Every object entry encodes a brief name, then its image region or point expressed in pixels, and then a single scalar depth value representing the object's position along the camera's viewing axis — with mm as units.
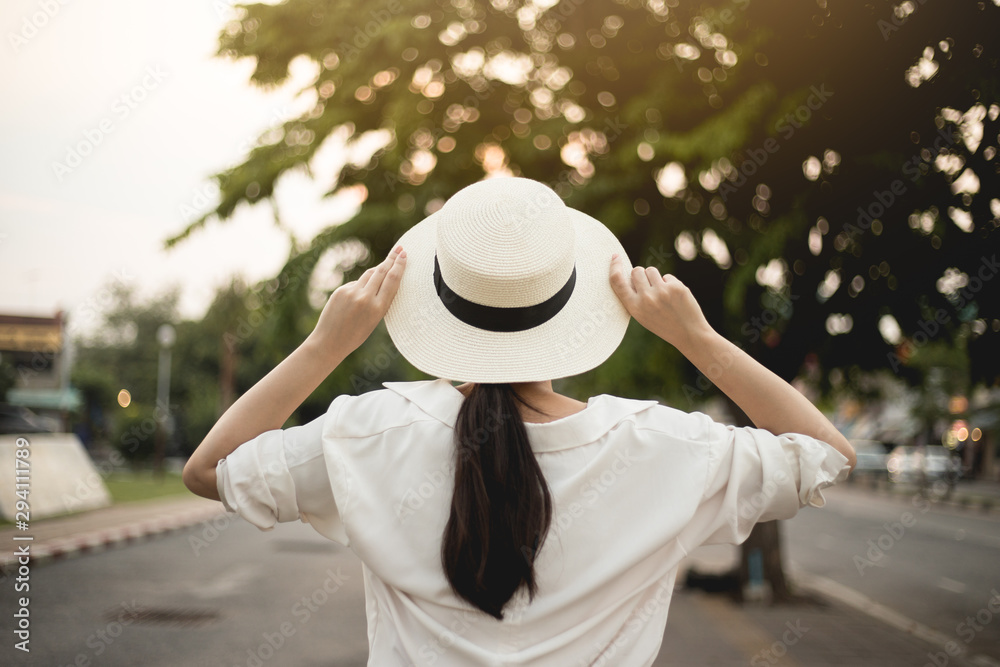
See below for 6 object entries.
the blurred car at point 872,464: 36781
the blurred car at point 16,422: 21469
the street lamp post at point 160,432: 26016
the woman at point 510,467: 1329
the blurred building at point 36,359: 18250
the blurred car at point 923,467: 28875
